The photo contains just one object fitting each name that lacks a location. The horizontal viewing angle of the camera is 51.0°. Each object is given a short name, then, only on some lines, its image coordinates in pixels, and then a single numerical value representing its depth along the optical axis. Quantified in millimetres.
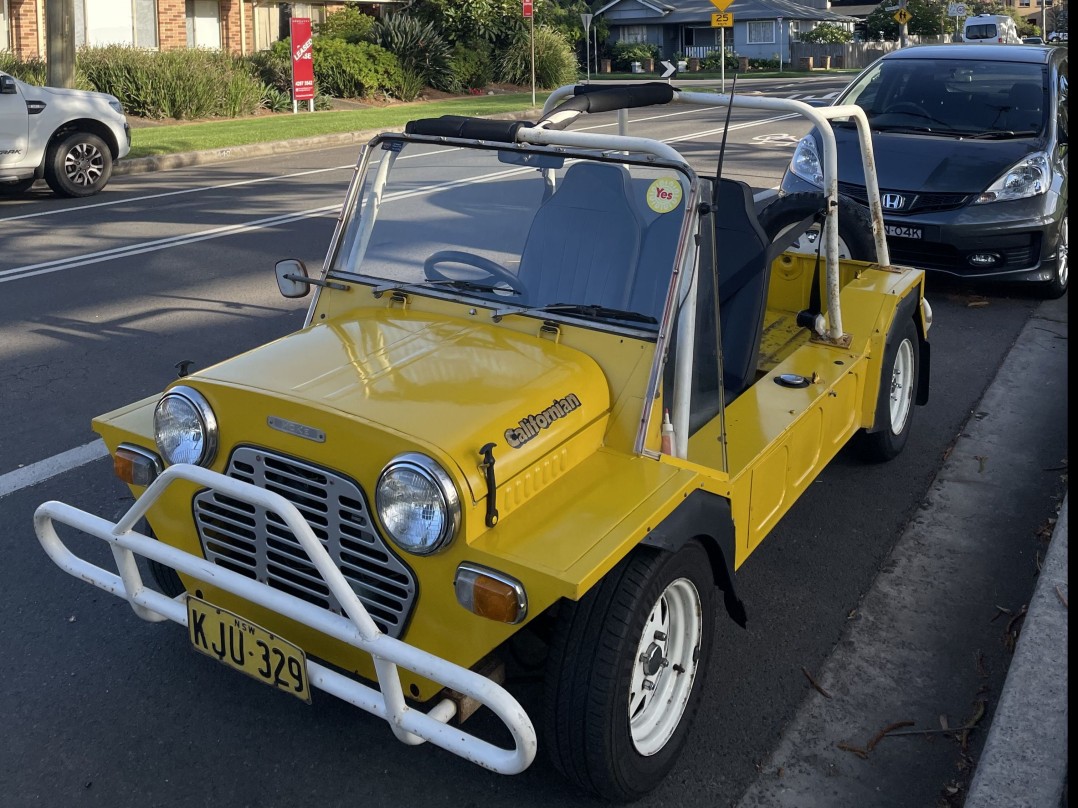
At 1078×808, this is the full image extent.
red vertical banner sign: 23531
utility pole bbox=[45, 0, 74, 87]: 17578
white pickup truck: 12883
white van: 45781
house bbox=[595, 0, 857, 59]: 59500
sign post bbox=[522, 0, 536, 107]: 29062
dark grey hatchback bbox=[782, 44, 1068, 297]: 8453
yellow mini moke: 2875
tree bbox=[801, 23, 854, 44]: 56125
